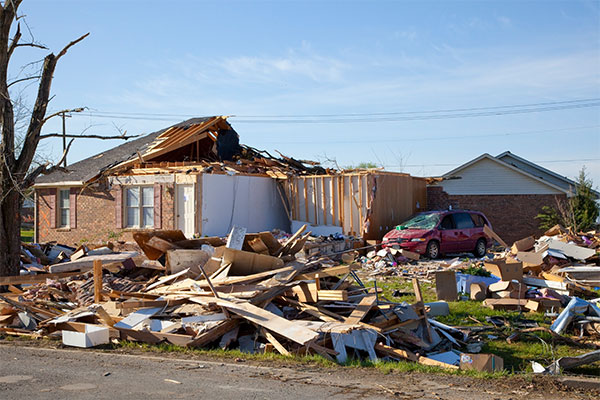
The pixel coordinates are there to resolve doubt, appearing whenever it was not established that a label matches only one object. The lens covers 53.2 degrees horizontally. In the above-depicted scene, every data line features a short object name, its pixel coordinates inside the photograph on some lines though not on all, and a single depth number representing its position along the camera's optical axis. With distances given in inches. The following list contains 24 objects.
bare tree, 510.9
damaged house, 886.4
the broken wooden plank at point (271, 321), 310.5
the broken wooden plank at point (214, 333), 337.1
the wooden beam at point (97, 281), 414.5
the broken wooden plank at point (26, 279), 467.2
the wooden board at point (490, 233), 691.7
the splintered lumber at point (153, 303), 374.3
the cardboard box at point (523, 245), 666.2
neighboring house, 1116.5
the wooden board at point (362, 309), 342.2
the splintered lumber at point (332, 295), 364.5
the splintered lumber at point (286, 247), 452.8
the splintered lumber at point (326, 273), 385.4
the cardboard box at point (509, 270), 520.4
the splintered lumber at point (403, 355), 308.2
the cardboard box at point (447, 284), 501.7
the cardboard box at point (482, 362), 295.4
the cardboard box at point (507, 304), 459.8
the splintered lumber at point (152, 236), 460.1
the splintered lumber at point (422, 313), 367.9
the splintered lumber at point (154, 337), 339.6
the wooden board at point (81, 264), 515.5
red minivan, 756.6
